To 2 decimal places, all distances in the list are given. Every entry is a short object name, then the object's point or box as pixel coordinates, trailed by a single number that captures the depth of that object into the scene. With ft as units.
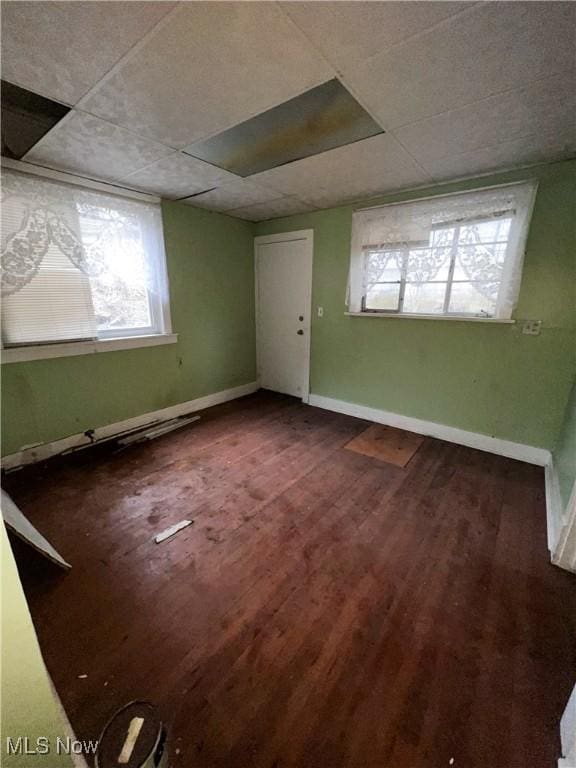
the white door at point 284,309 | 12.09
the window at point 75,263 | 7.04
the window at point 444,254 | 7.78
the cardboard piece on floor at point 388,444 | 8.81
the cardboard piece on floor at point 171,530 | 5.77
